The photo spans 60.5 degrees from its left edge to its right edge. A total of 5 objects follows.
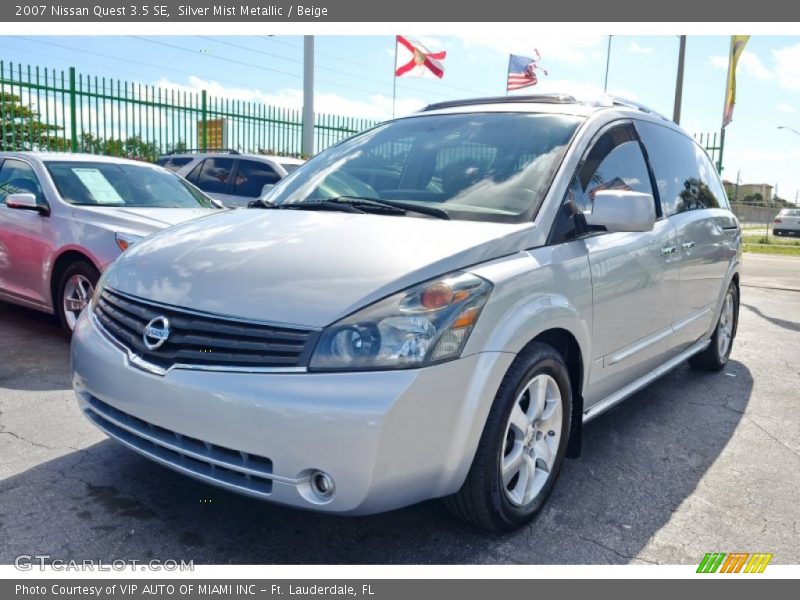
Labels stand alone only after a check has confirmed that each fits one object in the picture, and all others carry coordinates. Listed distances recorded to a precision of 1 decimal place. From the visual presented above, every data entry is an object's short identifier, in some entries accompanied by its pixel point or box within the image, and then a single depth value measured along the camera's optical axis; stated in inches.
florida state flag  696.4
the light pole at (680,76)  627.8
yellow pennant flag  673.0
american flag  733.9
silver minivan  87.7
